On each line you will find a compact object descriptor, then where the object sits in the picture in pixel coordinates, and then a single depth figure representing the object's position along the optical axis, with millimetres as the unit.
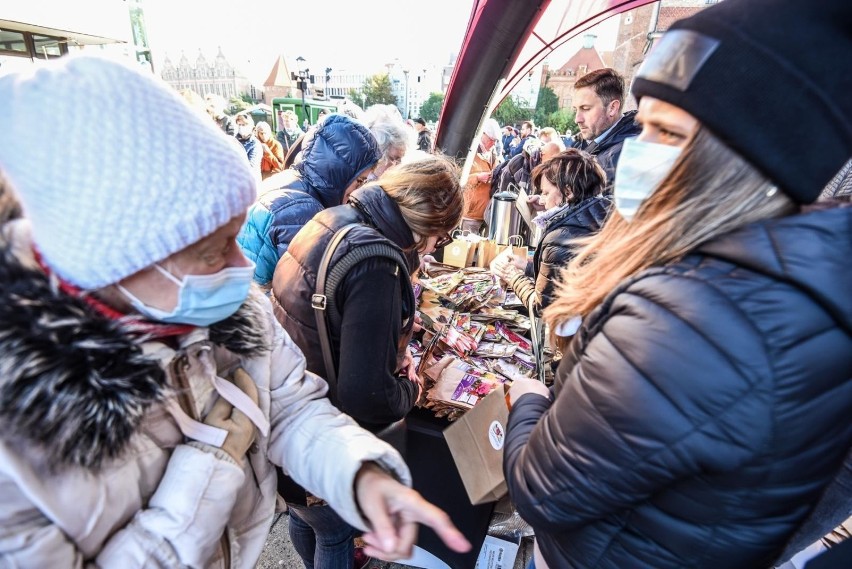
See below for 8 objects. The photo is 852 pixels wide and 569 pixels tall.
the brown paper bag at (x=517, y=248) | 3068
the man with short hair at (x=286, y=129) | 10680
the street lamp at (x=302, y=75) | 15500
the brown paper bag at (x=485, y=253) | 3389
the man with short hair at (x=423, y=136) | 10373
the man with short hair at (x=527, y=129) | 11083
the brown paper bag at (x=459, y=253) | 3314
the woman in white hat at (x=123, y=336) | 627
